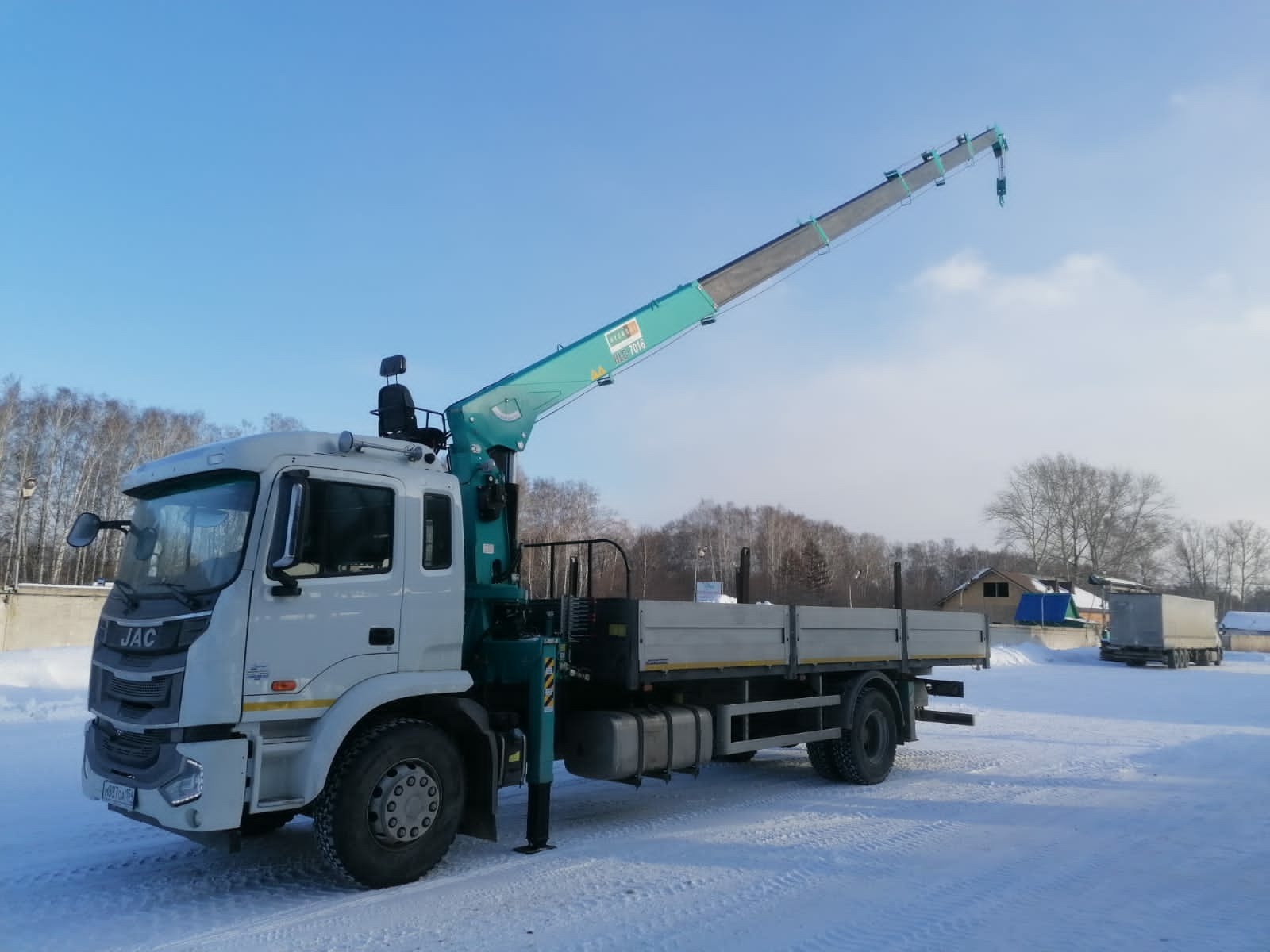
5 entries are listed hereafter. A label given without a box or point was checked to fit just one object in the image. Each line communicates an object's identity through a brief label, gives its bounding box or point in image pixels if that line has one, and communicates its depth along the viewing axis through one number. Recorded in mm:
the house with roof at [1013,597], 58188
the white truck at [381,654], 5637
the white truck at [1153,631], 39312
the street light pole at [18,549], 39072
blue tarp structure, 56500
